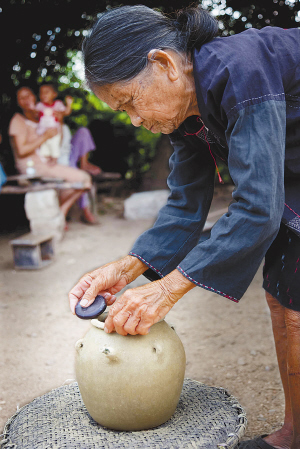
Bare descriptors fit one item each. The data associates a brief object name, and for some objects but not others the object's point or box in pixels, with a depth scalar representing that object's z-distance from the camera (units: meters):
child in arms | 7.67
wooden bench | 6.67
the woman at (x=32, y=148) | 7.32
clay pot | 1.88
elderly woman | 1.50
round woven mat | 1.79
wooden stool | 5.80
